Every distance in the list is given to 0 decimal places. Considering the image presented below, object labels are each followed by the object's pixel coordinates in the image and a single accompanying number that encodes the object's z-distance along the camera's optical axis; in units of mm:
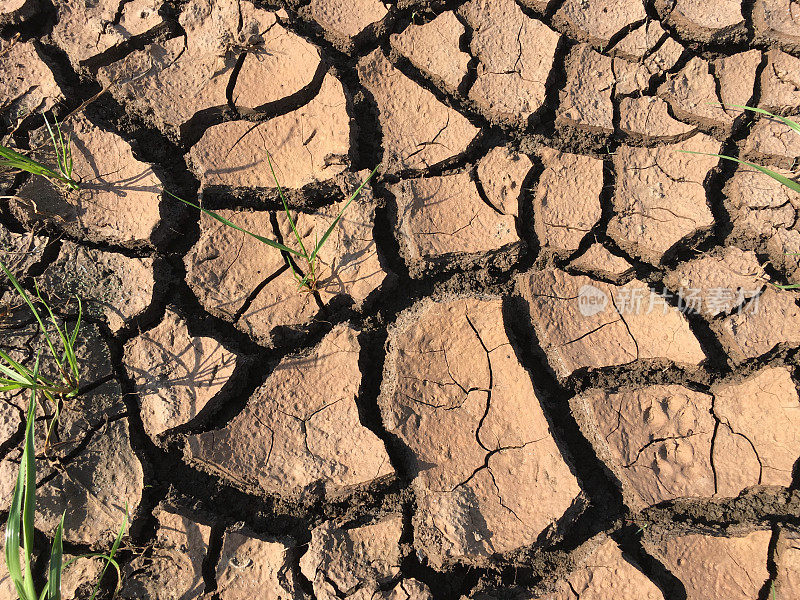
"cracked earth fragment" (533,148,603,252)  554
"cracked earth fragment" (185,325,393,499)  500
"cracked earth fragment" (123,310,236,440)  507
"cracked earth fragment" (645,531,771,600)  482
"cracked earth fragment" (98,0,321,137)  569
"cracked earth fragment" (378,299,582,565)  491
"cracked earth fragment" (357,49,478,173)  567
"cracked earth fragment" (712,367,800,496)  506
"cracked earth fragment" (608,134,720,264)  554
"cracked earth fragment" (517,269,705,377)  527
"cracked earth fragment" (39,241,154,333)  525
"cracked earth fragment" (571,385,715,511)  504
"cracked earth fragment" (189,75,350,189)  557
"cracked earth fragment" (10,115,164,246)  542
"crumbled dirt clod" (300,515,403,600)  478
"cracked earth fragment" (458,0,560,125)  582
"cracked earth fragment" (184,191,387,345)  531
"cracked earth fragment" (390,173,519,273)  545
